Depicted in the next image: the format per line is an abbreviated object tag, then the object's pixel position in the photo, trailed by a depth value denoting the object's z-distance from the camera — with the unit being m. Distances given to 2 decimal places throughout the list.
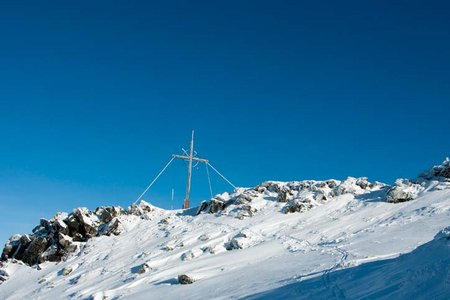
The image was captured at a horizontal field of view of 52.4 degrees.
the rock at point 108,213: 34.47
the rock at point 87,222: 32.93
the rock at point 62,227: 32.91
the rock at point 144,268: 22.08
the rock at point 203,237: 25.56
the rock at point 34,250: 31.83
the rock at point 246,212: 28.61
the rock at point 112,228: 32.13
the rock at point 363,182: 29.66
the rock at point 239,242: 22.88
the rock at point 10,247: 33.97
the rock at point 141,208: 34.44
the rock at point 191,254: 22.81
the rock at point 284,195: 29.87
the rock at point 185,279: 18.42
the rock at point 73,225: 33.22
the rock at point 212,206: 31.75
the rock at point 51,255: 30.81
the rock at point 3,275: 30.46
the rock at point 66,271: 26.89
